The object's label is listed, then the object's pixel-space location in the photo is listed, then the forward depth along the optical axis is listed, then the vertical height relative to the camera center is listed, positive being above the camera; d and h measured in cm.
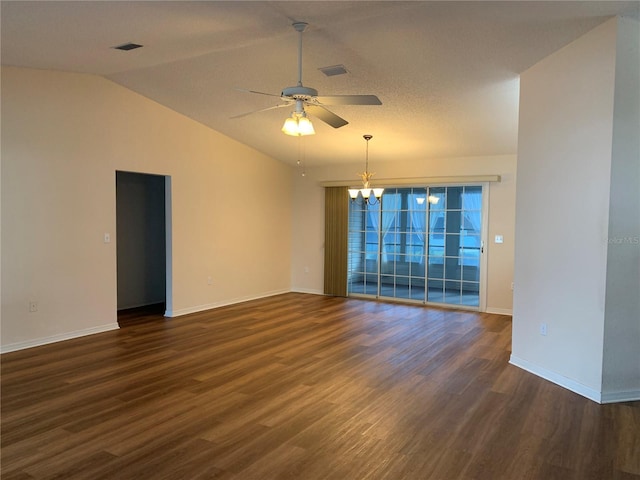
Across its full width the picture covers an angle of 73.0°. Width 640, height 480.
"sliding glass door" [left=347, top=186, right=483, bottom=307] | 761 -38
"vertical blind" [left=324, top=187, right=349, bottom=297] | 877 -30
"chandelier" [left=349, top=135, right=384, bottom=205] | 656 +53
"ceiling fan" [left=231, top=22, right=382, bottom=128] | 340 +100
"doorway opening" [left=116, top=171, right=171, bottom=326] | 740 -43
